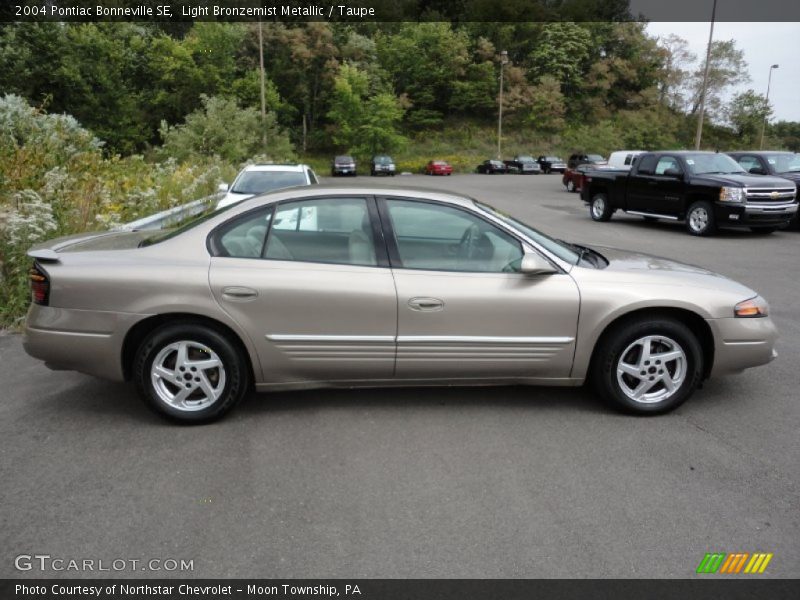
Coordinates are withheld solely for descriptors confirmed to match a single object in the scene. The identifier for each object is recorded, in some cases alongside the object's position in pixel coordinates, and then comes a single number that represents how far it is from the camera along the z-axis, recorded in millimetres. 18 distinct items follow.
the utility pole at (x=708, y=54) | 29398
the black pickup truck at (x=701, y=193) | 14367
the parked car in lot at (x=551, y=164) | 51250
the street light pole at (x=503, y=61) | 60100
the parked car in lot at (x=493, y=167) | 54219
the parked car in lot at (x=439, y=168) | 53469
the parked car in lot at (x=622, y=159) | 24562
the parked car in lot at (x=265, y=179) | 11635
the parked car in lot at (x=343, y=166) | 49781
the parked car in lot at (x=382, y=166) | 51406
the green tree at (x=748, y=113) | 67750
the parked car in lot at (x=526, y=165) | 51531
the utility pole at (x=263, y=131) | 35344
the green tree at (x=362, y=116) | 60656
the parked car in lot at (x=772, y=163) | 16328
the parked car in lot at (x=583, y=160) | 35938
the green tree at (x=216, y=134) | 27578
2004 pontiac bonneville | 4324
